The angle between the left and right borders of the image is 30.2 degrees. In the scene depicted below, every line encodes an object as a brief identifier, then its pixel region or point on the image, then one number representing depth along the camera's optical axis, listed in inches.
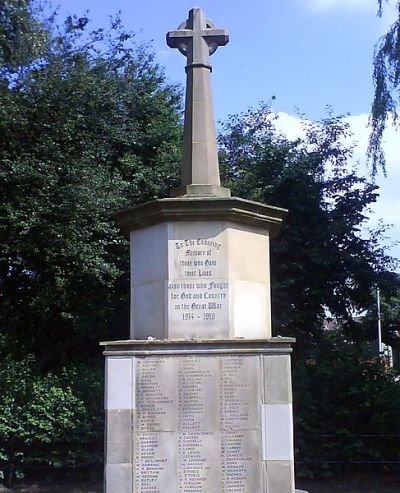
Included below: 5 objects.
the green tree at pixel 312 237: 762.2
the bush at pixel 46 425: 610.2
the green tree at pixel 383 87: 572.7
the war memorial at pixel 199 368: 318.3
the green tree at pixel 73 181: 705.0
